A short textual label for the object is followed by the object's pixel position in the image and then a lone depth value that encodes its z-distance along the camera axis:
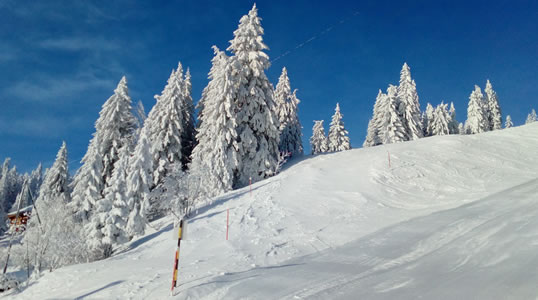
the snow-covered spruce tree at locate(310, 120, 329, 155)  58.28
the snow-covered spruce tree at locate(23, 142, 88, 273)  17.92
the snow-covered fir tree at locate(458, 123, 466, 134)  72.11
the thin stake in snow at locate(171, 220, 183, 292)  7.39
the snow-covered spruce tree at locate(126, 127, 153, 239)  19.31
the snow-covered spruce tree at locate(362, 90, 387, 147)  52.43
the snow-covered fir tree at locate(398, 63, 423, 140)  47.47
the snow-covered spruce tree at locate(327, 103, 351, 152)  55.84
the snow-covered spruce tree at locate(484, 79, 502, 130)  64.56
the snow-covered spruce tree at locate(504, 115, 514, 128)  77.53
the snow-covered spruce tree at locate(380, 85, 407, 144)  45.84
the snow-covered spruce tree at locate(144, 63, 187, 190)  28.03
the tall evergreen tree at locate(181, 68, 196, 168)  33.97
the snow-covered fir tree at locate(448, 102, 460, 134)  57.72
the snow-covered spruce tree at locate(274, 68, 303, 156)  44.00
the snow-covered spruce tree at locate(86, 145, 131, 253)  18.48
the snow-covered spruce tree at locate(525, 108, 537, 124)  89.72
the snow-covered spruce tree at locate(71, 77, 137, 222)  26.38
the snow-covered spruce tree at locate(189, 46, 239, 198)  24.58
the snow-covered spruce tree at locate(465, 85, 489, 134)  58.91
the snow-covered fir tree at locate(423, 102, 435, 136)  58.98
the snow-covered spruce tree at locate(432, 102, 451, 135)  54.25
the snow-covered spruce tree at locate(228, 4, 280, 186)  27.22
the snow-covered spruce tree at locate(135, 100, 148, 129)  26.30
